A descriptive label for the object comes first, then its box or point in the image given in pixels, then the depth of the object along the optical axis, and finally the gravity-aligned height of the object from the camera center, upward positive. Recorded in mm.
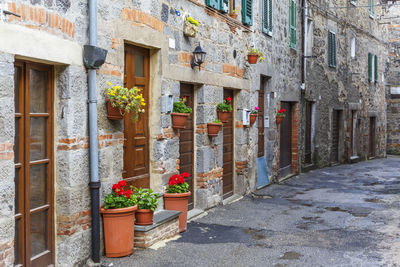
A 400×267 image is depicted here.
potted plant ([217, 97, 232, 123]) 8492 +232
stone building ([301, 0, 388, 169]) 14867 +1357
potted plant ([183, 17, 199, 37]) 7195 +1348
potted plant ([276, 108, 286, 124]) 12117 +195
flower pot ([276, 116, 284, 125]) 12164 +125
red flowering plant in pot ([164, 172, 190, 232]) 6762 -942
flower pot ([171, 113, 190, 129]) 6906 +56
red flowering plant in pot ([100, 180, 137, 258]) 5379 -1024
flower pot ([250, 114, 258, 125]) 10109 +123
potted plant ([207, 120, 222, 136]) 8109 -43
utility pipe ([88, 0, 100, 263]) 5078 -238
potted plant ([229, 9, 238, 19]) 9133 +1934
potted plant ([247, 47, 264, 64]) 9680 +1274
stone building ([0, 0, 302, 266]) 4352 +136
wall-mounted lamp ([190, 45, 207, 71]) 7375 +965
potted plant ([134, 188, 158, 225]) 5754 -917
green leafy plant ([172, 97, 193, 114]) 7008 +219
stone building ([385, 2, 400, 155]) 22391 +2133
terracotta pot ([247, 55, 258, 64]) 9676 +1218
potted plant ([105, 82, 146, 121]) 5324 +236
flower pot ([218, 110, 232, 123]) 8531 +152
